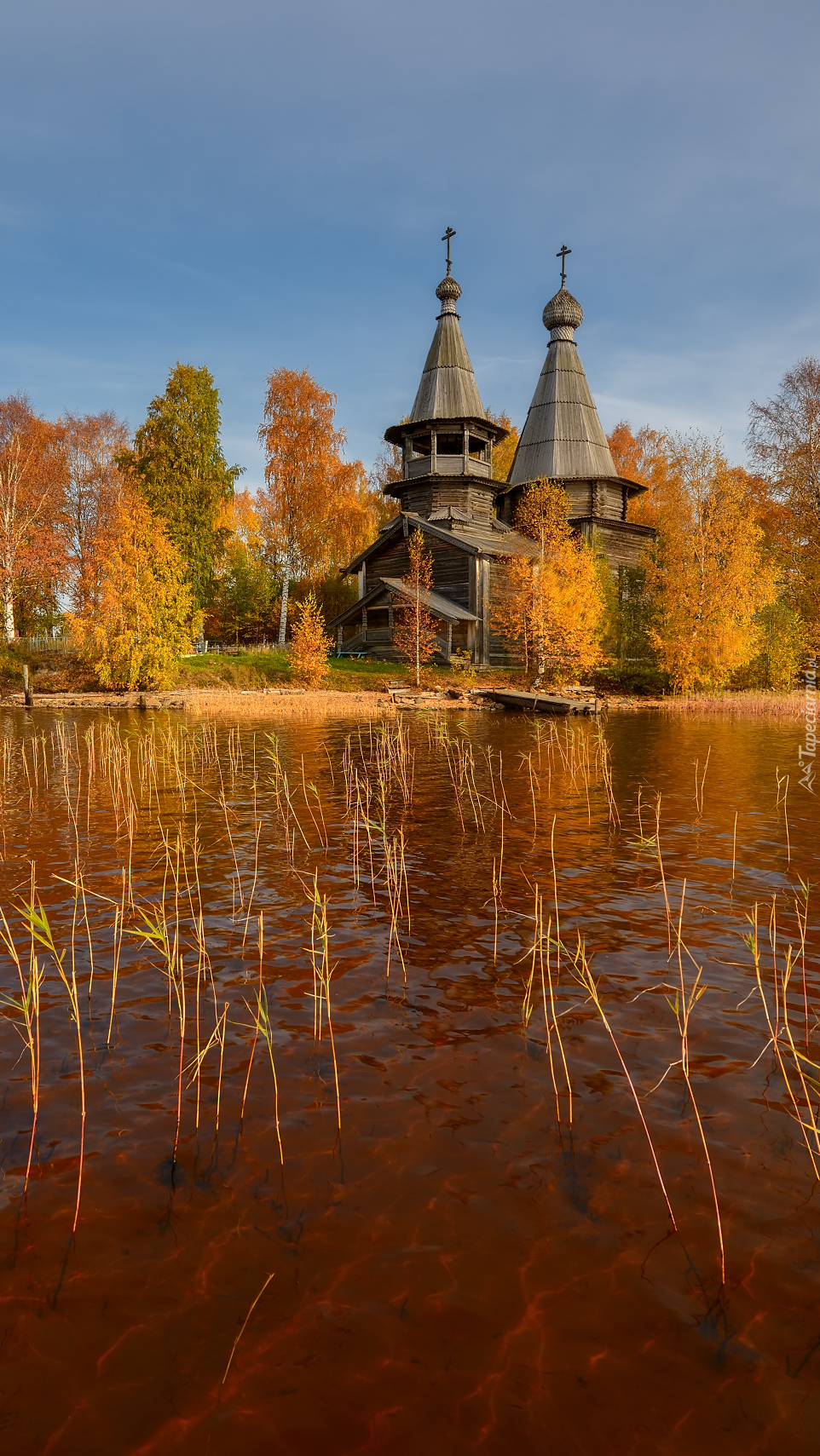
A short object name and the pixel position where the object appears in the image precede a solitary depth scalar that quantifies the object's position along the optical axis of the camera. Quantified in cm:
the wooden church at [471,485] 3750
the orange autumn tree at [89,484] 3969
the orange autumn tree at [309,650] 3231
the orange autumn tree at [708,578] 3134
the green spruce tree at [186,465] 3947
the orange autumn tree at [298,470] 4144
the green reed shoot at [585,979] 367
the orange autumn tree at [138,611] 2841
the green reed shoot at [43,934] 360
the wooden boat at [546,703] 2525
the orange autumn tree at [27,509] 3388
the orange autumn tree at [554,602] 3194
